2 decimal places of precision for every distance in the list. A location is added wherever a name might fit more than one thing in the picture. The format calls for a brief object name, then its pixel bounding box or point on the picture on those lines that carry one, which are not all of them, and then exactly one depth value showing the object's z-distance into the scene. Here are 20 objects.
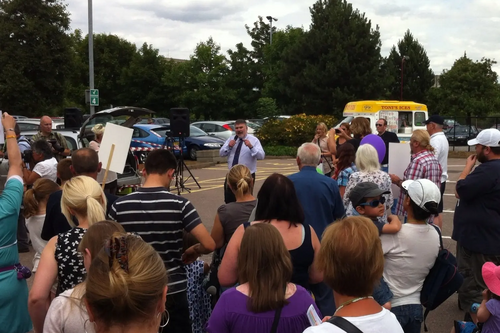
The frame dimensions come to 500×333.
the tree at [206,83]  42.94
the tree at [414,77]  53.22
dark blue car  20.17
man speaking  8.85
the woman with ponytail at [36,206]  4.64
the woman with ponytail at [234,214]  4.29
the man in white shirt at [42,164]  7.23
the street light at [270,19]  52.83
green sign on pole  21.08
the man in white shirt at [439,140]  7.73
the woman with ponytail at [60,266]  2.92
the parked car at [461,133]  32.06
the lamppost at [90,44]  21.38
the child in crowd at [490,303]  3.16
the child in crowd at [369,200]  3.89
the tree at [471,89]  44.97
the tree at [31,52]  28.78
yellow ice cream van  24.95
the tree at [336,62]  38.88
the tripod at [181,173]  14.16
